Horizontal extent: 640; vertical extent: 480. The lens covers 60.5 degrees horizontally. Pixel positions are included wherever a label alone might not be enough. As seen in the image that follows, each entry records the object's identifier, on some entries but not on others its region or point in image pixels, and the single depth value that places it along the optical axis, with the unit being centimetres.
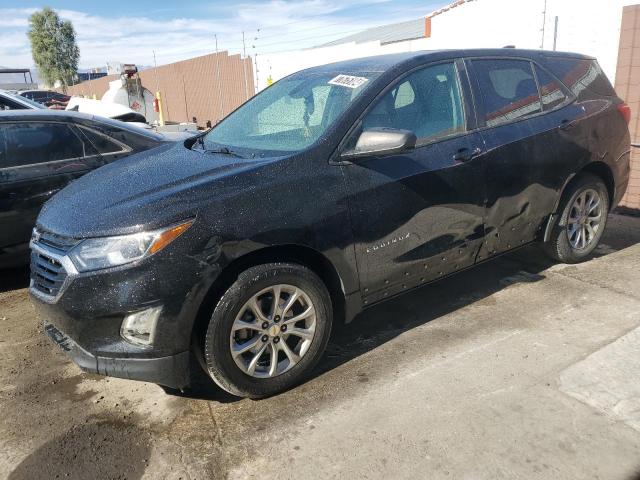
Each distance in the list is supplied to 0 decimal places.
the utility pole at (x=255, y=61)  1648
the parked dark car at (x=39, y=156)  447
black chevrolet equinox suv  264
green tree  6331
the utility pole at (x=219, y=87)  1854
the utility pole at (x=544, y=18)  746
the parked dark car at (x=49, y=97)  2065
